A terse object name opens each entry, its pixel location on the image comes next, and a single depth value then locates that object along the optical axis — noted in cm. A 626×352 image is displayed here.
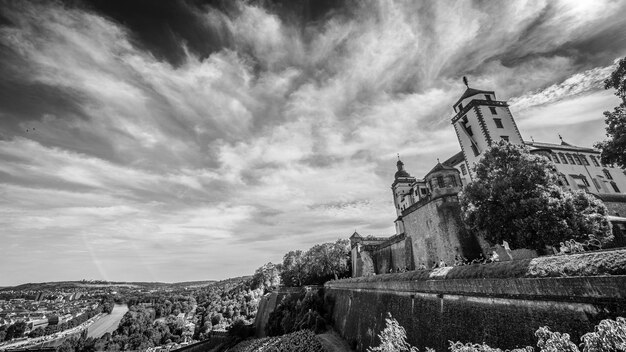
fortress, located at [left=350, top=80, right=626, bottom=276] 2472
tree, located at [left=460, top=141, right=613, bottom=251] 1546
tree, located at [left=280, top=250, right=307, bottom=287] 6116
